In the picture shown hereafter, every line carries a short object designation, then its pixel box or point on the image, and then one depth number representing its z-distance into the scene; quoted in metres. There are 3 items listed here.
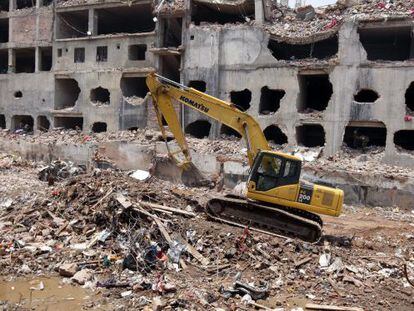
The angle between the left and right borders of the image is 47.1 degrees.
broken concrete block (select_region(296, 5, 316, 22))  24.67
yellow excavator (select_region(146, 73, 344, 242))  11.98
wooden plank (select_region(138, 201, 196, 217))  12.06
